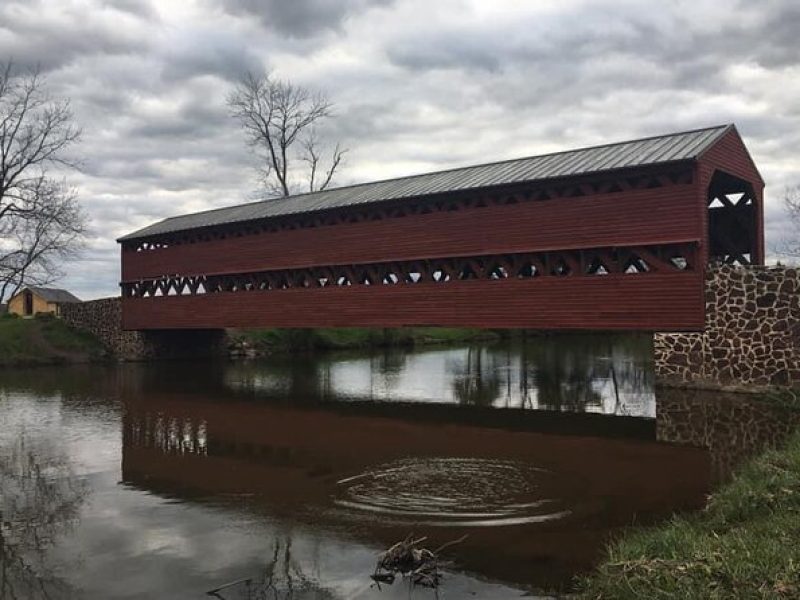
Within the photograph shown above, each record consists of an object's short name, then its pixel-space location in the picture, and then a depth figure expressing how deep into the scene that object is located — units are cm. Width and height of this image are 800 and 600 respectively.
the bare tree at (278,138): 4094
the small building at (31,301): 4847
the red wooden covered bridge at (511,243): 1578
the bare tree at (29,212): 3047
